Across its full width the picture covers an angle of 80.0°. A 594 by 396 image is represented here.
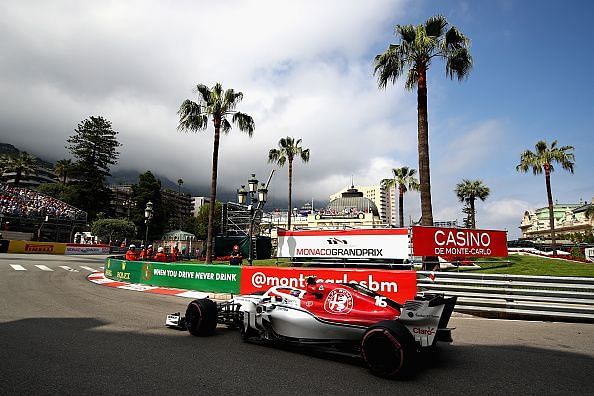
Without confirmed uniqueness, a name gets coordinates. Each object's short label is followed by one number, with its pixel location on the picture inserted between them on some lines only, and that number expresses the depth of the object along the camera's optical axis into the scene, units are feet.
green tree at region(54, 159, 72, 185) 298.15
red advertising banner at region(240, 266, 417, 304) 34.88
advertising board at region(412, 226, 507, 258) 51.06
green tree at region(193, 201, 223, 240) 343.20
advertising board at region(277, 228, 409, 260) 56.80
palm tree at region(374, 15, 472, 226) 52.29
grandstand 154.78
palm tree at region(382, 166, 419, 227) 141.08
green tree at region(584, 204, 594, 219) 234.17
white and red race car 16.65
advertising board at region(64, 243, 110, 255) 141.49
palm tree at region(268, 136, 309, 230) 122.62
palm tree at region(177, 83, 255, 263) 69.82
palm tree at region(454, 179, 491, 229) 162.91
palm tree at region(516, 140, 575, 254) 107.76
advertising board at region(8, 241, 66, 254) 128.47
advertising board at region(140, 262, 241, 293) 45.83
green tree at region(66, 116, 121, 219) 241.76
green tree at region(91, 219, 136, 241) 187.32
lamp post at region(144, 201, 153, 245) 87.15
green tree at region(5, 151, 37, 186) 260.01
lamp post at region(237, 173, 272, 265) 64.49
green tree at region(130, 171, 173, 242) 251.39
